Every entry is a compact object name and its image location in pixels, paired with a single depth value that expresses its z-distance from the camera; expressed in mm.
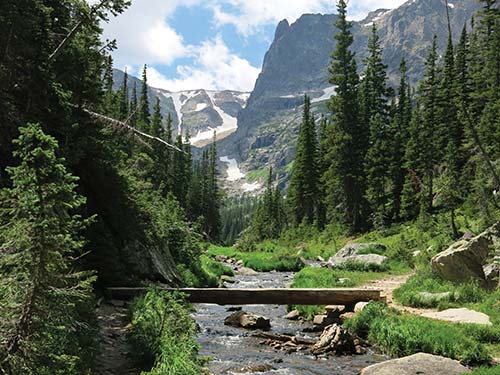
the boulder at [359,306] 15952
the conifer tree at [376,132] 49250
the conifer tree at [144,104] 71588
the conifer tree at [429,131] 42969
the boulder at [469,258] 16234
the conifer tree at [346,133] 49031
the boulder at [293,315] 18406
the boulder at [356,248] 32562
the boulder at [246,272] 35188
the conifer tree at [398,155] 49962
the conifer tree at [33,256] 4344
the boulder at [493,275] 15688
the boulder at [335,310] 16875
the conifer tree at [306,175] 66375
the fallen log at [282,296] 16797
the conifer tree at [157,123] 77500
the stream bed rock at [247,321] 16281
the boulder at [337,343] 13000
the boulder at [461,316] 12734
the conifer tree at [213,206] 95062
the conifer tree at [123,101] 62403
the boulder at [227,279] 28845
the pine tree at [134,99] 77688
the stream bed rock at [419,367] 9695
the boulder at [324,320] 16422
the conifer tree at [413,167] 45197
